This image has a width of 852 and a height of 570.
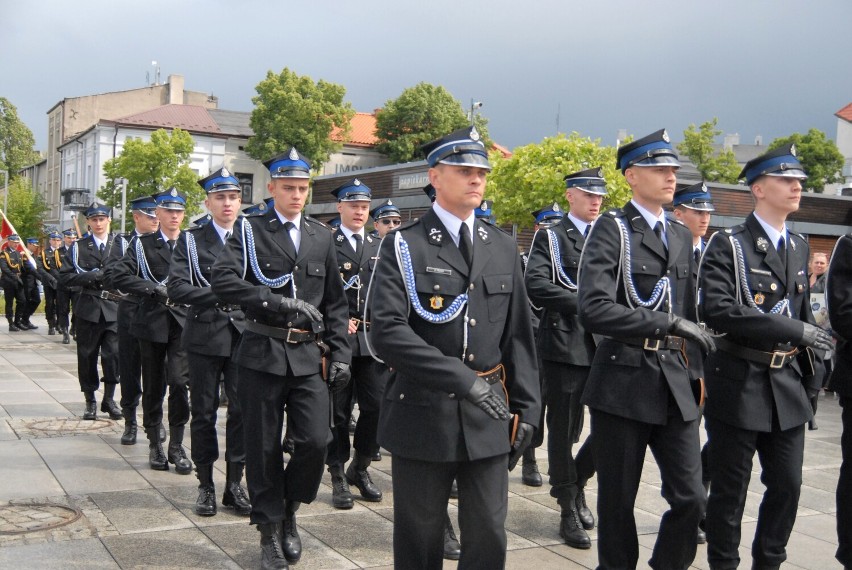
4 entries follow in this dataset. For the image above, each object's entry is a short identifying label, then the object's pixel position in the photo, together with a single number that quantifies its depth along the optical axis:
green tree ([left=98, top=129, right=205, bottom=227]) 56.84
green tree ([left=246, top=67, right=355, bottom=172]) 65.56
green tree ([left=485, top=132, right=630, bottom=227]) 30.23
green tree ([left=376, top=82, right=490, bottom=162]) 70.25
